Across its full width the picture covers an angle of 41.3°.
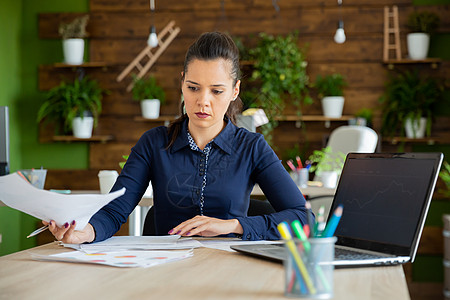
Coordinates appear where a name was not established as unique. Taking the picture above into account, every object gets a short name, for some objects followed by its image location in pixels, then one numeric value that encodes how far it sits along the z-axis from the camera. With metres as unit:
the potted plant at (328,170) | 3.62
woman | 1.78
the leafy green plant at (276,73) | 5.02
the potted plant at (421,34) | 4.89
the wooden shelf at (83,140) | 5.33
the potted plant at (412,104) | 4.89
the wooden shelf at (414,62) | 4.92
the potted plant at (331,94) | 5.03
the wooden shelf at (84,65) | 5.32
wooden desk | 0.97
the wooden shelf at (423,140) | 4.91
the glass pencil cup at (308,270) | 0.91
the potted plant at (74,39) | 5.27
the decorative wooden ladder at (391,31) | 5.06
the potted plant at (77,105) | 5.24
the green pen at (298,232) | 0.96
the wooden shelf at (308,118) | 5.07
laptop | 1.21
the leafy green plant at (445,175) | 4.51
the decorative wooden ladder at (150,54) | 5.36
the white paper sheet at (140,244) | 1.41
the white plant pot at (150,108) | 5.20
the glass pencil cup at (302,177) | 3.56
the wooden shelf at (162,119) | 5.28
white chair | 4.16
